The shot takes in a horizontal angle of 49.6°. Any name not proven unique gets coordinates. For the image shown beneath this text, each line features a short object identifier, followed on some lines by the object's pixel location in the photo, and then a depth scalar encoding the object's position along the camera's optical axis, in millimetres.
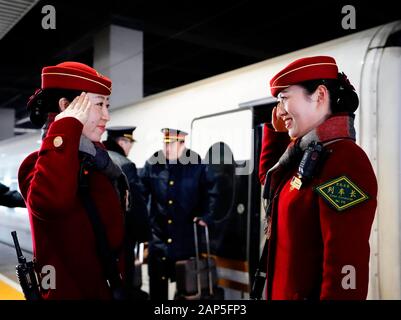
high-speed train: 2376
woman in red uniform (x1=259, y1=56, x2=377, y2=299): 1407
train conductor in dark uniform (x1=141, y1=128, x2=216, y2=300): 3748
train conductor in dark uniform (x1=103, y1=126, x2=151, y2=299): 2858
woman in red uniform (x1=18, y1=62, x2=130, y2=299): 1432
